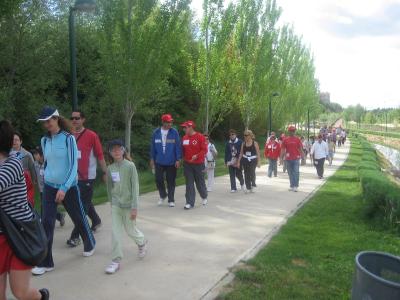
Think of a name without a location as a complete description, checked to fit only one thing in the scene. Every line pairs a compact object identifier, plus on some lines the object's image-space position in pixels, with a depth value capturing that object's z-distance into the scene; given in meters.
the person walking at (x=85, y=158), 5.81
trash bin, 2.90
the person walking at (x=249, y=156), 10.92
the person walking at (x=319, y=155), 15.22
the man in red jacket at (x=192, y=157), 8.61
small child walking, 5.14
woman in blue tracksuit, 4.73
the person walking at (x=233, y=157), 10.99
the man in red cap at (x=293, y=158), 11.58
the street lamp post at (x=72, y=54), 9.49
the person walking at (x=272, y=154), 14.98
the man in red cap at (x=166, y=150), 8.42
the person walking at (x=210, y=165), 11.29
